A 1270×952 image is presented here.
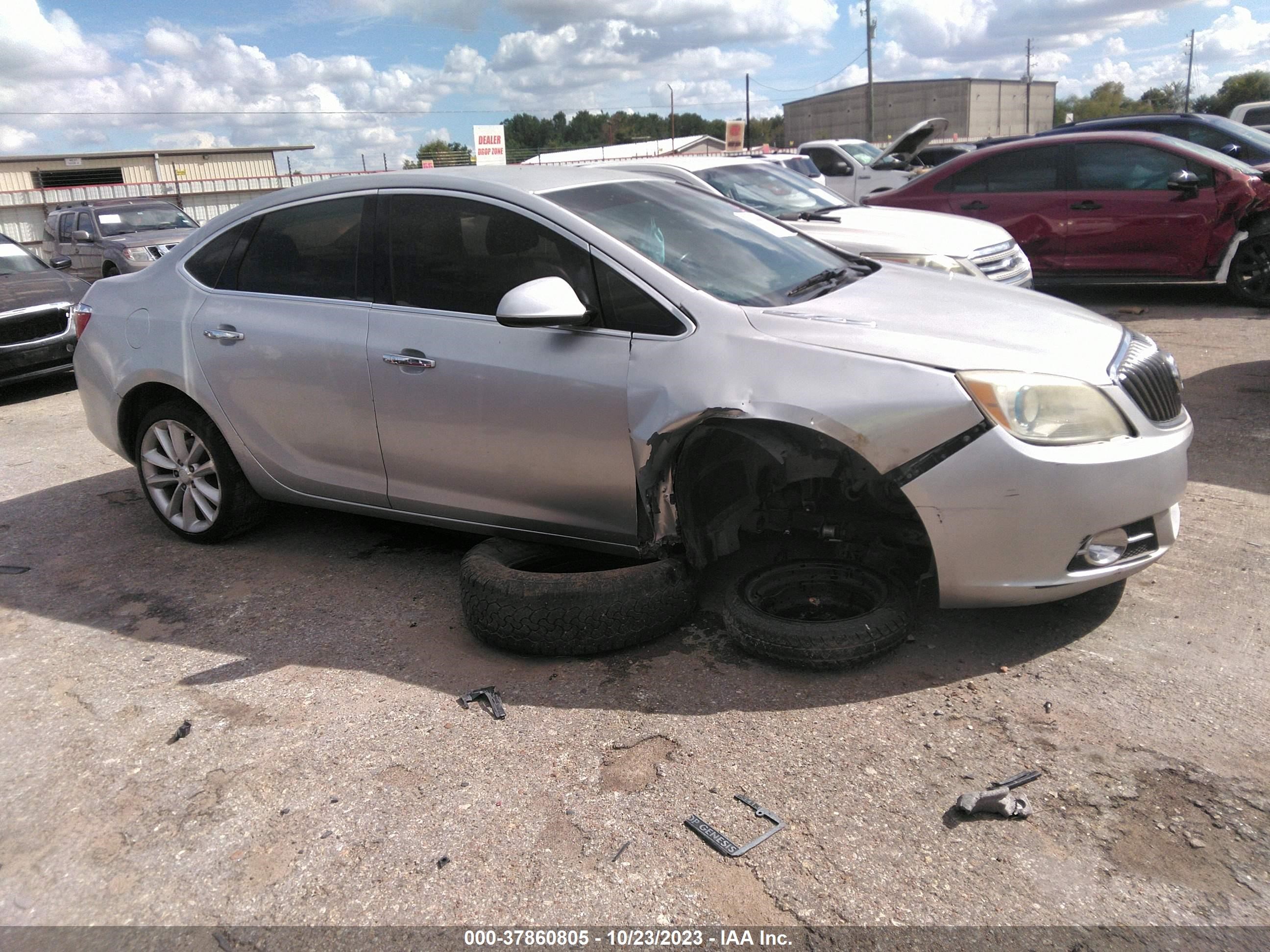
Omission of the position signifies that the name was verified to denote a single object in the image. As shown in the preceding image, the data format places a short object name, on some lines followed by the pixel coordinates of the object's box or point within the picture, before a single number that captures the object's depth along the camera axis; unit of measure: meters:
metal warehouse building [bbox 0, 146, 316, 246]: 28.25
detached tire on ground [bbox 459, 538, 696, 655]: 3.48
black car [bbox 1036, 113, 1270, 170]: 10.92
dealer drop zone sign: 25.44
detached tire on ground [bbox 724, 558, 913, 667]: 3.30
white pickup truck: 12.47
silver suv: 14.64
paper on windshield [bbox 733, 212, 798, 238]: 4.47
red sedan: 9.10
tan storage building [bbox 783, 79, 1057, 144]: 81.94
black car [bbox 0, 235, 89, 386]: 8.94
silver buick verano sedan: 3.10
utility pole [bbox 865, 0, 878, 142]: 49.03
